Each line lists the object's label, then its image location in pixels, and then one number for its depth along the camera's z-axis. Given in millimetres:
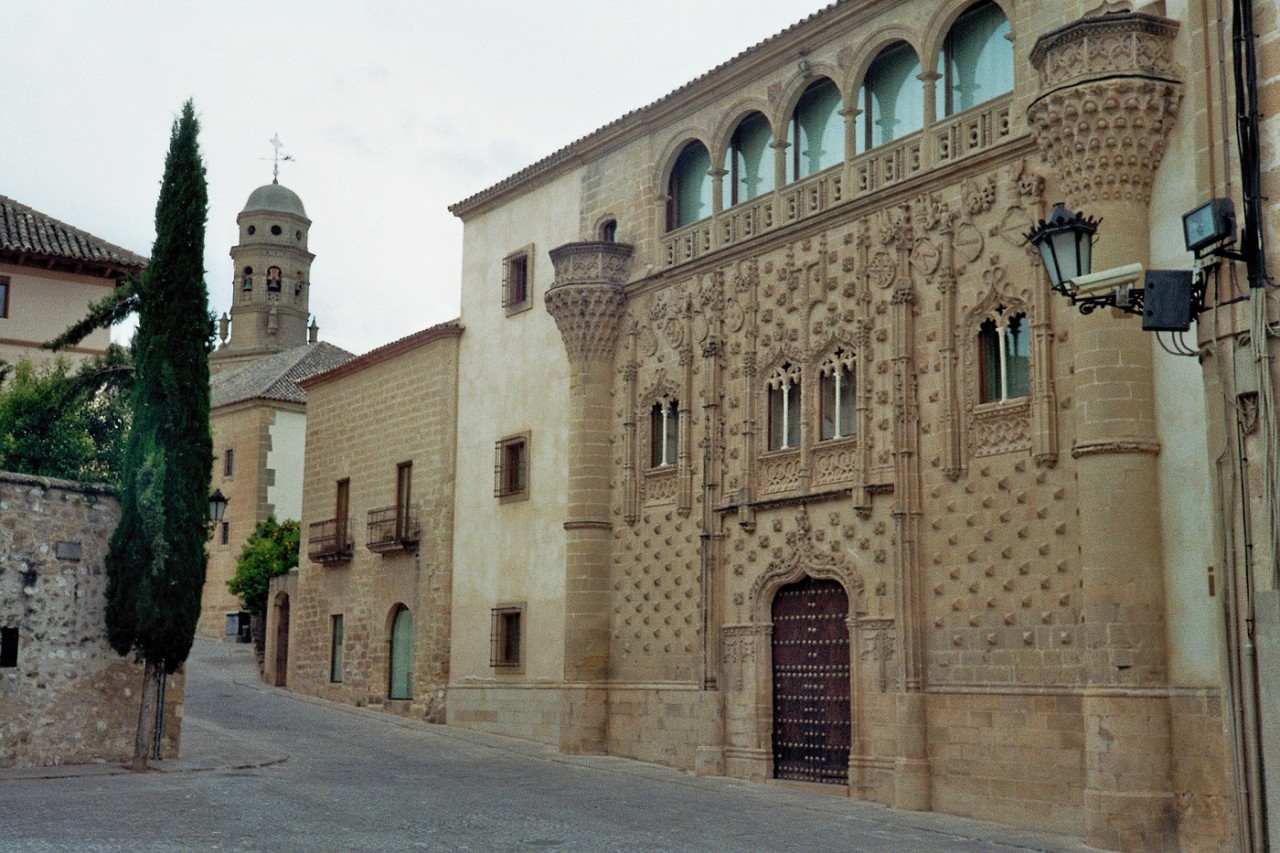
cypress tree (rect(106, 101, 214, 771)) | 17609
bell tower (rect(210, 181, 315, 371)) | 57875
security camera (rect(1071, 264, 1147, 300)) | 9039
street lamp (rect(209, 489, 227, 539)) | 25686
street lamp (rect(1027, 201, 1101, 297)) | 9250
